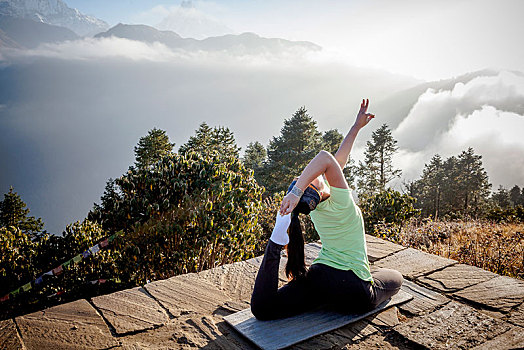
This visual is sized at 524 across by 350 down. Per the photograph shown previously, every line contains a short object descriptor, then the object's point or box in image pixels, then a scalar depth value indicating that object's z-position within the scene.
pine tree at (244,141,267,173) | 40.03
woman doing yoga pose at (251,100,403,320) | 2.00
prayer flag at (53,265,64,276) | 4.05
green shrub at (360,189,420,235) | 6.25
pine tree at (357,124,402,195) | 33.94
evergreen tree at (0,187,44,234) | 21.97
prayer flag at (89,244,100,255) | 4.02
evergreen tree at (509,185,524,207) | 39.31
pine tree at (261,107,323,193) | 26.00
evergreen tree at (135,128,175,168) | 28.70
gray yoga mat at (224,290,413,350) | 1.91
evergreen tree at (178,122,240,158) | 30.47
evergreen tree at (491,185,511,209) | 37.75
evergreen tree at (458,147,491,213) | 30.17
